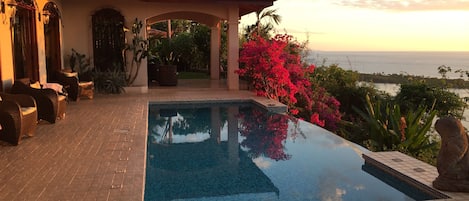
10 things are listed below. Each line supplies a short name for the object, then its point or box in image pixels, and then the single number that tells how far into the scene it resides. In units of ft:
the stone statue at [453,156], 16.06
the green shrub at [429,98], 44.70
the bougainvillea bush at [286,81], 42.52
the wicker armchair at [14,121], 21.54
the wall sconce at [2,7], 27.89
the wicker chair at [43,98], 27.17
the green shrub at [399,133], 26.17
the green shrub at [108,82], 45.01
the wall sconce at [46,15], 39.06
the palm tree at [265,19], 75.43
